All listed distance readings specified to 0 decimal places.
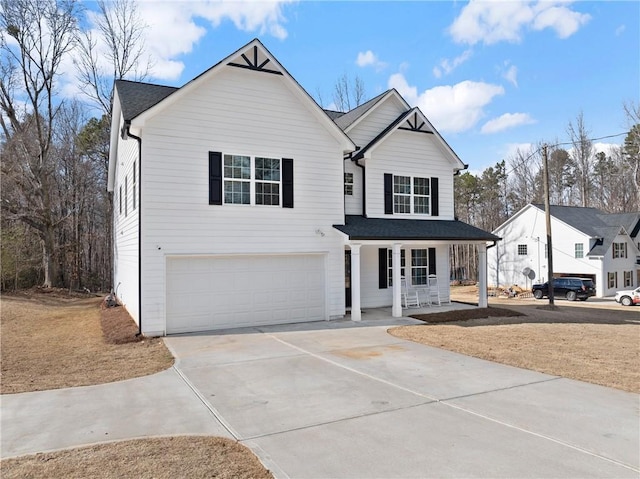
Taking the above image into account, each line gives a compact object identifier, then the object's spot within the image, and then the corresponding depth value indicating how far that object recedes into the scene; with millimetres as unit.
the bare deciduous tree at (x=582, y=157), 40906
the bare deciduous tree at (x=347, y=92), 34188
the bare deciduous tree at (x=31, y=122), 22391
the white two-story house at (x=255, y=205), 11141
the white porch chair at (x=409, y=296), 15828
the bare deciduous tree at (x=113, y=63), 25078
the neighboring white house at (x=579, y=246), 32312
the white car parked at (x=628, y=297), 25983
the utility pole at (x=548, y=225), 19902
